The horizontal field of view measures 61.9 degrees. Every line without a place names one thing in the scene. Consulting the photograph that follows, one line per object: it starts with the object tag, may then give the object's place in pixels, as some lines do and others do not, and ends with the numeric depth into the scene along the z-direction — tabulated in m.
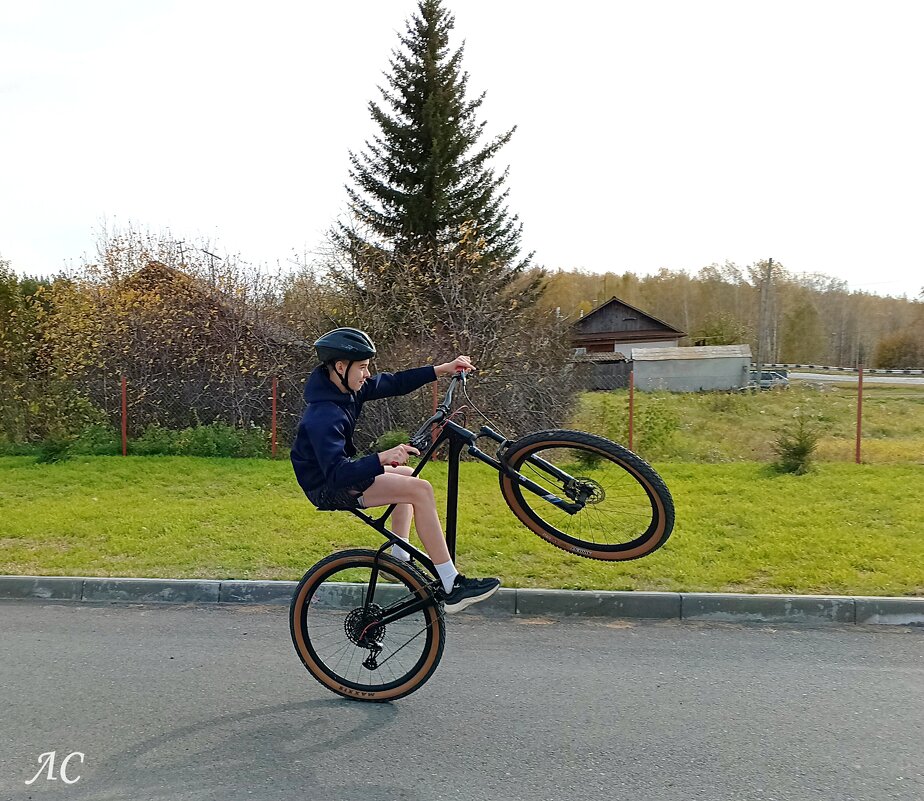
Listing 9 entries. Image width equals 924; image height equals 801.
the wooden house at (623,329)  61.03
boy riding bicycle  3.89
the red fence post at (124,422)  13.70
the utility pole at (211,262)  16.14
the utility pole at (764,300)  50.66
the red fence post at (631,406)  13.59
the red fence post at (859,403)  12.40
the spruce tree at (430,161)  22.92
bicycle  4.03
